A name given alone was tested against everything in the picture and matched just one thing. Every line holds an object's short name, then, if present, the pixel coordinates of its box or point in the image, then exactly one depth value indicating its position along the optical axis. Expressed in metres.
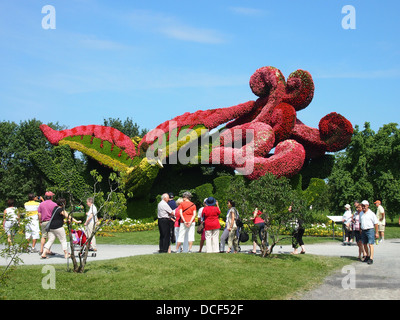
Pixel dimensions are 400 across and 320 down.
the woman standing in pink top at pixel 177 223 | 13.64
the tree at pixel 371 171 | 34.53
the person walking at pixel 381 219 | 18.83
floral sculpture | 25.50
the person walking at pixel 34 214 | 13.87
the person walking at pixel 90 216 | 12.57
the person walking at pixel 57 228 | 12.30
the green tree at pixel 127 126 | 51.53
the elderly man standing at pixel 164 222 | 12.89
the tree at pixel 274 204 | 12.12
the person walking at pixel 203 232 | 13.41
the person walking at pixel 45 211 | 12.80
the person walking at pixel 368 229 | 12.41
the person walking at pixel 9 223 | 8.18
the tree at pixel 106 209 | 9.61
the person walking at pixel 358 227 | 13.13
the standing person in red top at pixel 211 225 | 12.87
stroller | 12.28
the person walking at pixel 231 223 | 13.20
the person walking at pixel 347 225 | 17.95
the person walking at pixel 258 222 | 13.27
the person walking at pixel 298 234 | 13.25
